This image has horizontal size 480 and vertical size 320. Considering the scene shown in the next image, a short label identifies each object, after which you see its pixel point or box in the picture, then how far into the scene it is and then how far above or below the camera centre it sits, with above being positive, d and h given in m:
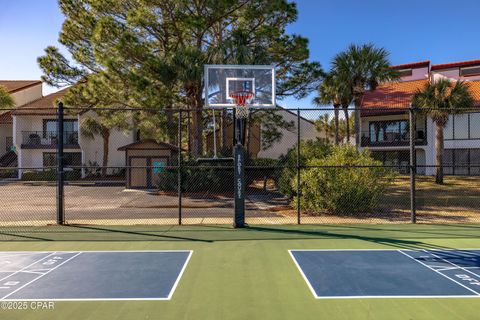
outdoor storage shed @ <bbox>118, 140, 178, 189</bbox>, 25.89 +0.41
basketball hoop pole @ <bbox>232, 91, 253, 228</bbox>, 10.72 -0.09
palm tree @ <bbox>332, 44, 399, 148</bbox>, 25.19 +6.44
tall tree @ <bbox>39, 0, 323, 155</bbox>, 19.59 +6.89
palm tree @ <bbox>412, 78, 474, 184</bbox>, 24.75 +4.26
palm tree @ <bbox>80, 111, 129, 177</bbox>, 32.02 +2.93
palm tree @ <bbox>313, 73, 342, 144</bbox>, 26.05 +5.26
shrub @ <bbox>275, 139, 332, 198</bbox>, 15.46 +0.28
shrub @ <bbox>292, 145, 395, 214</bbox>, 13.56 -0.80
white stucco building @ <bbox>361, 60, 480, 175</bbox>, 31.52 +3.26
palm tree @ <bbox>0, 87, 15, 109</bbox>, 28.78 +5.01
